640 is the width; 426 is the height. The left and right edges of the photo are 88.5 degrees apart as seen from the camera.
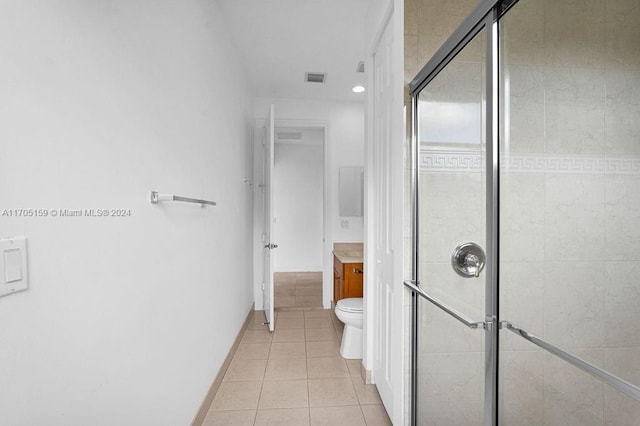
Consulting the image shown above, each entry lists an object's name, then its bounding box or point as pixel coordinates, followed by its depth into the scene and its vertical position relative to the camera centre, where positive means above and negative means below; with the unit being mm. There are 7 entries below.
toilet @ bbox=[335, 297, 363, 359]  2719 -1030
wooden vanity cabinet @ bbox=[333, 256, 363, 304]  3404 -719
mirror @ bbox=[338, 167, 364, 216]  4160 +214
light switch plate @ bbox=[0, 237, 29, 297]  678 -120
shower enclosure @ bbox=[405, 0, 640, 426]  684 -14
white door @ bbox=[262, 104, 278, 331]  3221 -150
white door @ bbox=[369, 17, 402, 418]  1906 -52
